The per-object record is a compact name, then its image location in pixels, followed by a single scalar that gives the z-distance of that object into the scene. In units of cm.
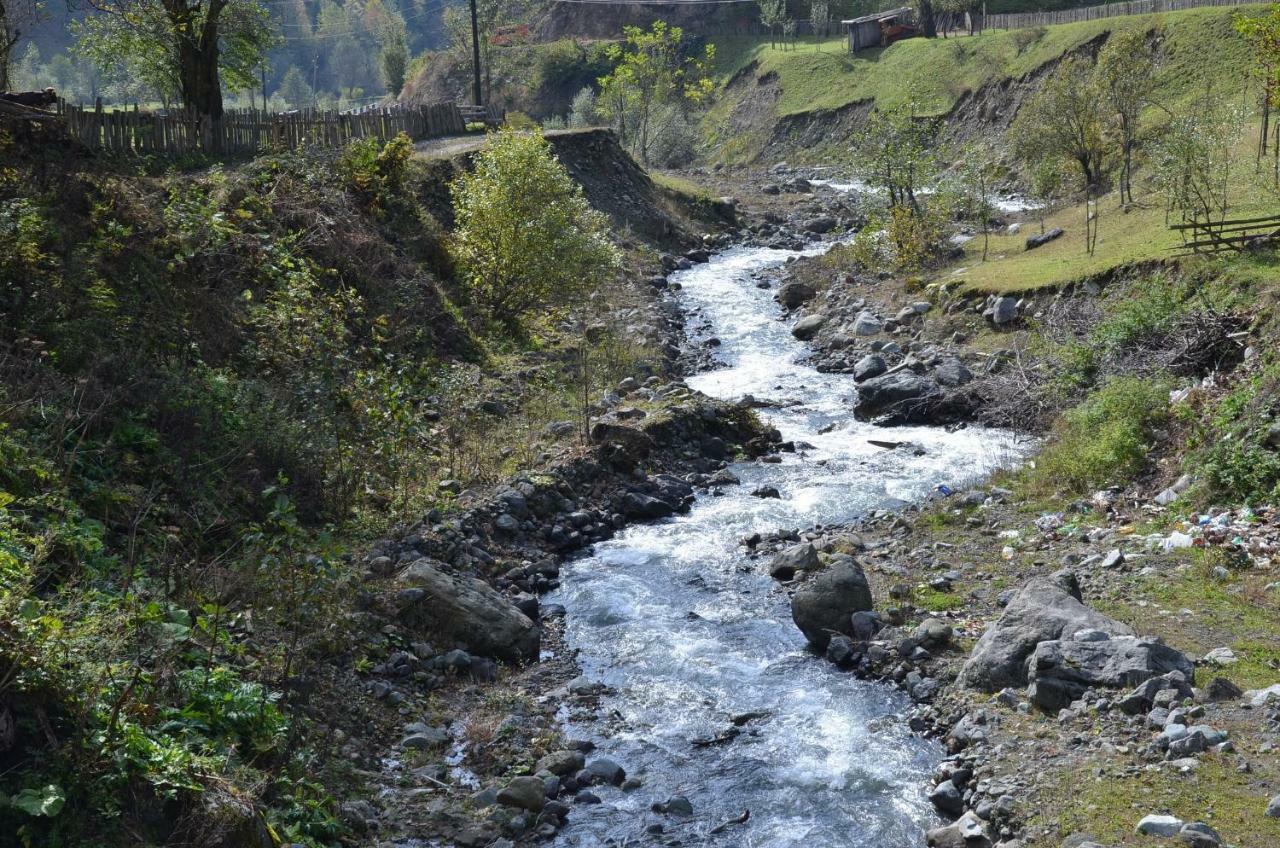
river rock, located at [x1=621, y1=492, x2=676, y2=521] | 1952
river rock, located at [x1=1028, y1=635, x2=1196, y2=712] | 1139
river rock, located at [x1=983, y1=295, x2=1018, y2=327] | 2741
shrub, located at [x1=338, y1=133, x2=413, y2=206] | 2958
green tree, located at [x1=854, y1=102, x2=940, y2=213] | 3691
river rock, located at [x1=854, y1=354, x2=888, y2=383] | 2738
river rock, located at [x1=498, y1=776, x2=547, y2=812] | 1086
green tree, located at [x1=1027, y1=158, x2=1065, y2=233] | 3747
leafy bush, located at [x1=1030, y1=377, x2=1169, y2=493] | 1773
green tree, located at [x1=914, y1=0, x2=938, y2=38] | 8356
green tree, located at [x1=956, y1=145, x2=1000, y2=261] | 3628
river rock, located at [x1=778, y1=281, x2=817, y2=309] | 3591
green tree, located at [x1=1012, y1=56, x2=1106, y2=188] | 3719
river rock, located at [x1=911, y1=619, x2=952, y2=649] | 1364
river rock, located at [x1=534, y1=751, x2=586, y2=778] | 1155
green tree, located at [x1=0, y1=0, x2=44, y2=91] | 2784
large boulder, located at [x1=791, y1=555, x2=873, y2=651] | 1450
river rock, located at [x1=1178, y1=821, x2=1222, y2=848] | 891
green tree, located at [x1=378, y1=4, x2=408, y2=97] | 10769
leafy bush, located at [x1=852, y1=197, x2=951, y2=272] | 3497
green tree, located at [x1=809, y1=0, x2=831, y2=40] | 9825
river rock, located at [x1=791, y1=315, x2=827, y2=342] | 3241
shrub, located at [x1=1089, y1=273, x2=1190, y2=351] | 2141
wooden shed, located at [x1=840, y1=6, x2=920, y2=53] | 8594
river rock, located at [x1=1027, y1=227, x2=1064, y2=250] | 3412
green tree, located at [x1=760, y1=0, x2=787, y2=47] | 9825
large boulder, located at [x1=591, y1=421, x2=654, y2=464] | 2086
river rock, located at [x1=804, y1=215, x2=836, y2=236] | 4906
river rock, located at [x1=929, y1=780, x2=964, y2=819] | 1073
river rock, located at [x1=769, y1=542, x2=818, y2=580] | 1655
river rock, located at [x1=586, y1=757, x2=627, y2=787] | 1161
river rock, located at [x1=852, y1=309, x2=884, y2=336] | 3056
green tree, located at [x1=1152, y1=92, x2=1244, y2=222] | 2612
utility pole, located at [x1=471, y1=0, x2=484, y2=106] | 5491
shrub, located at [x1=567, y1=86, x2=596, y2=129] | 7994
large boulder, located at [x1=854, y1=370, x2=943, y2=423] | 2419
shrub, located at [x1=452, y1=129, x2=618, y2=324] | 2873
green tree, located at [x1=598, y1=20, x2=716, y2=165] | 6756
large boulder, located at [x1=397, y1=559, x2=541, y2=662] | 1402
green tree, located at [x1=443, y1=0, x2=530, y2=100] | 7669
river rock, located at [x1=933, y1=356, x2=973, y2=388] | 2492
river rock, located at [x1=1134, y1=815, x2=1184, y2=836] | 917
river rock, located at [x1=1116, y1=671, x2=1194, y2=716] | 1100
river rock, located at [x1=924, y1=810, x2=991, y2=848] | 1005
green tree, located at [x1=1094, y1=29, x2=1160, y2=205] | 3588
